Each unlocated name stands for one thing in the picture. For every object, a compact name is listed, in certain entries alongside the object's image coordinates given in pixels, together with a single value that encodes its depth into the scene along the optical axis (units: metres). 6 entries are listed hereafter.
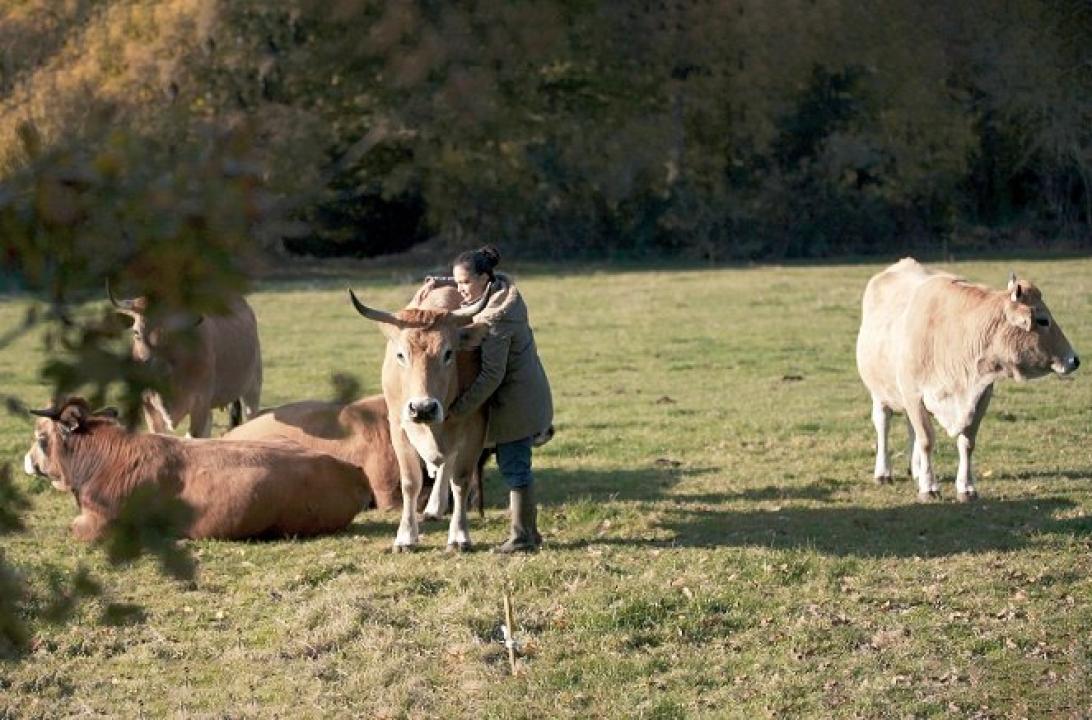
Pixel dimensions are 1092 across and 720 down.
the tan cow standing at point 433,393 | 9.90
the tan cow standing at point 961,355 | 11.62
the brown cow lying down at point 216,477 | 10.68
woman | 10.02
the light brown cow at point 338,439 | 11.76
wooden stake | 8.09
